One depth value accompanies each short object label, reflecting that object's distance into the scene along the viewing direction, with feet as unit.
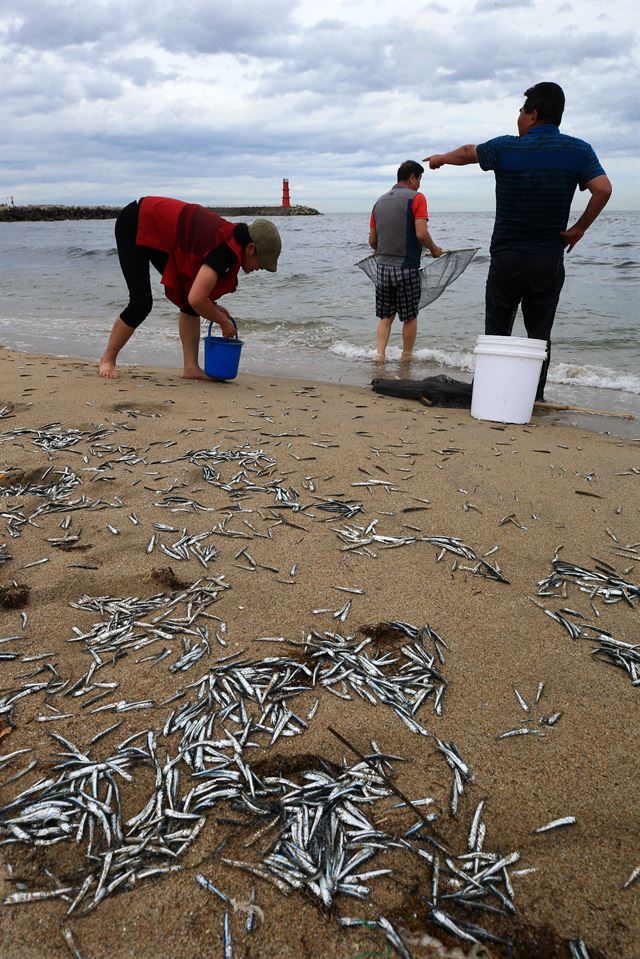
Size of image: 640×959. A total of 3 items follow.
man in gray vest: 29.76
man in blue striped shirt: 20.15
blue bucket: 24.72
